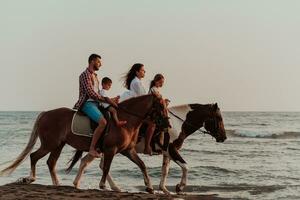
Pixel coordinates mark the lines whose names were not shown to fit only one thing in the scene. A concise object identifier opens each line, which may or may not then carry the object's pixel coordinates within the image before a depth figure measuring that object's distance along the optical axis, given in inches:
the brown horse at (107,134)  437.7
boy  439.7
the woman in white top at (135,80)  480.4
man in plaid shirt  438.0
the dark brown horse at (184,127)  493.7
